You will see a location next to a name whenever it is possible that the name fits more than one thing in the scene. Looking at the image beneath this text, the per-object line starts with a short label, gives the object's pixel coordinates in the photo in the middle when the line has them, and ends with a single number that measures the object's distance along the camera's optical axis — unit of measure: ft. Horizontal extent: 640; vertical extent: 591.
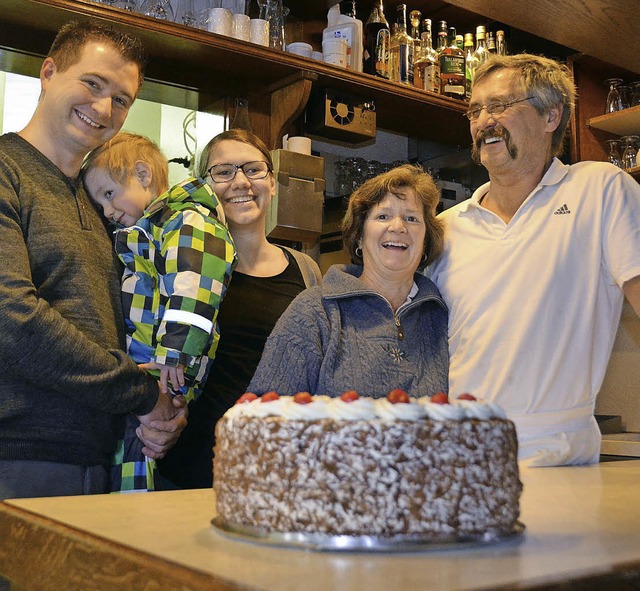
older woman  5.44
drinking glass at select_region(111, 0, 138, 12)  8.77
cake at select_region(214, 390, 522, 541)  2.76
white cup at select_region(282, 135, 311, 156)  9.91
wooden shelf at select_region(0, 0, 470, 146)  8.32
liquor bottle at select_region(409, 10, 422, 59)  11.28
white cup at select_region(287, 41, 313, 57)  9.89
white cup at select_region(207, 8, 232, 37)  9.30
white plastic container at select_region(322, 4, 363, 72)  10.38
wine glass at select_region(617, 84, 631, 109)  11.87
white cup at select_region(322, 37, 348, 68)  10.19
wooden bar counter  2.25
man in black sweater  5.16
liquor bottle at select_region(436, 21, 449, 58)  11.54
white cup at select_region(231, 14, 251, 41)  9.43
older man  5.69
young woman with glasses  6.55
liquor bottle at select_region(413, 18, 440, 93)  11.15
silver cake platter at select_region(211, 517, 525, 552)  2.66
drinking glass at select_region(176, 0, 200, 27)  9.56
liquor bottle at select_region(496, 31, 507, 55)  12.08
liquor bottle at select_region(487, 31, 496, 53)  12.13
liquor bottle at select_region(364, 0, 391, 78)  10.87
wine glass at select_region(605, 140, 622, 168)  11.80
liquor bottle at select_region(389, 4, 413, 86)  11.05
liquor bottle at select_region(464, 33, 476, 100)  11.46
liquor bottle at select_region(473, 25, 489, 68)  11.90
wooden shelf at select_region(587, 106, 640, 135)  11.41
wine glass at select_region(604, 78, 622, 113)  11.88
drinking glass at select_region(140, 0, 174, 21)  9.02
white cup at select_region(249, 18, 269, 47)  9.56
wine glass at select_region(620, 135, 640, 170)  11.48
